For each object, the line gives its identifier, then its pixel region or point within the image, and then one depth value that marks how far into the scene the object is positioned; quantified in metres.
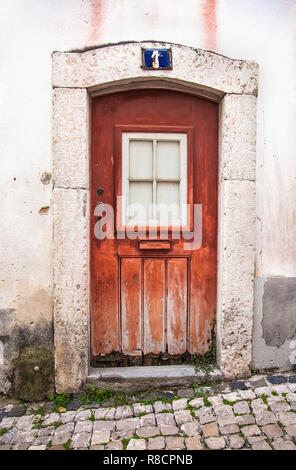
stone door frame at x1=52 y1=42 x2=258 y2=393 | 2.60
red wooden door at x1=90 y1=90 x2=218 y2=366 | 2.84
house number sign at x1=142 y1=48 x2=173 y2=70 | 2.61
